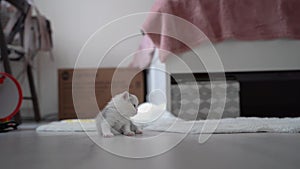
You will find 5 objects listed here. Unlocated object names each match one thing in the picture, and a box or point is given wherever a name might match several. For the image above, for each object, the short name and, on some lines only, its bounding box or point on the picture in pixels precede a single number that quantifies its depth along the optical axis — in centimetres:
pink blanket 150
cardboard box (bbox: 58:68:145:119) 198
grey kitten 101
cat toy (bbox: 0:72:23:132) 140
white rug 108
